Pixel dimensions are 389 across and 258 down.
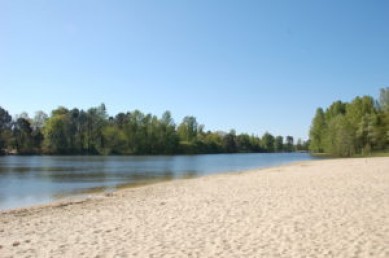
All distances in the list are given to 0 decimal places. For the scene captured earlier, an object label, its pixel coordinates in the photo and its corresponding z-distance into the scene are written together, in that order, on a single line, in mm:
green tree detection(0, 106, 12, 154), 143125
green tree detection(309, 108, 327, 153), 124938
